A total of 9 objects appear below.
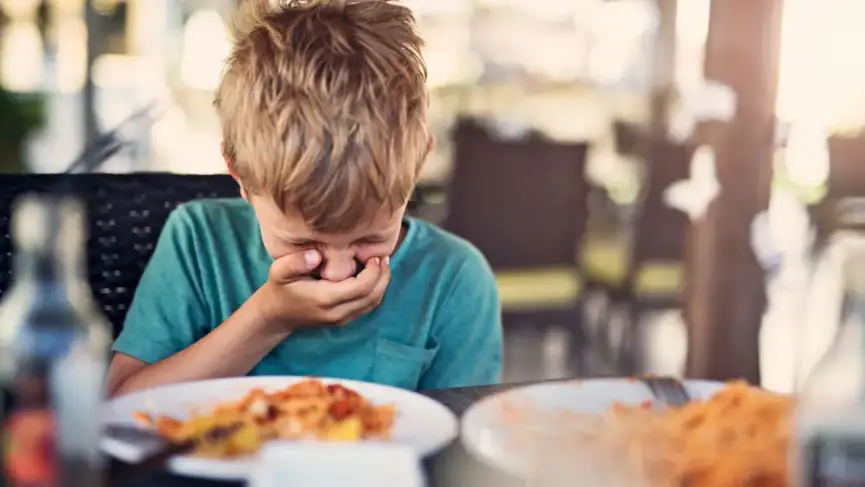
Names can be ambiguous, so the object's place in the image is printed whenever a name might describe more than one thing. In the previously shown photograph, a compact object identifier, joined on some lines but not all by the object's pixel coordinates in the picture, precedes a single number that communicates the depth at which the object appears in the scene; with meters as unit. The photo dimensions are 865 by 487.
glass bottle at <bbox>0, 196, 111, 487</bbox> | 0.56
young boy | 1.01
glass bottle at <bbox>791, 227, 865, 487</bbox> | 0.55
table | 0.64
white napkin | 0.48
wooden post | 2.54
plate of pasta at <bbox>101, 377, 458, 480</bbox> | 0.67
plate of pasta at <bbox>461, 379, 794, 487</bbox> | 0.65
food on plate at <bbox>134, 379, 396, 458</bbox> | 0.68
